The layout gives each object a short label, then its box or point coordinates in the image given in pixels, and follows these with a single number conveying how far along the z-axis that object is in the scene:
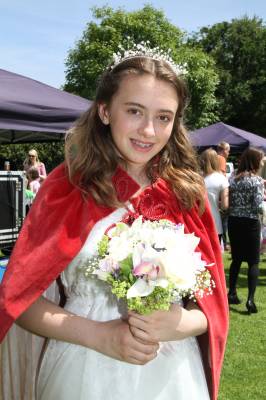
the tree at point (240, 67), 35.59
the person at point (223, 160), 7.09
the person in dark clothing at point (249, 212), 6.13
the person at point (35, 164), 10.88
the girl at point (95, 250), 1.59
